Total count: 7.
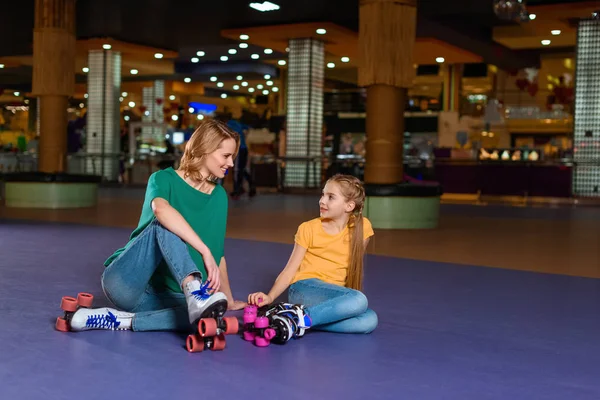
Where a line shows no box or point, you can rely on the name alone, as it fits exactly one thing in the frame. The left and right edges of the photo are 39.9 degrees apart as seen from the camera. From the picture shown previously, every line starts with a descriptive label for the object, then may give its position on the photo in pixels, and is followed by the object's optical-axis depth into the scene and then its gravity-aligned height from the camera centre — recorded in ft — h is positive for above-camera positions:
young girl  10.82 -1.60
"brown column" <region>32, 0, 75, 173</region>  36.83 +3.23
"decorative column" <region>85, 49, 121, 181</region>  70.28 +3.41
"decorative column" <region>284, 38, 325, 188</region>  63.00 +3.20
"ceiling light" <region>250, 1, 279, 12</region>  49.61 +8.61
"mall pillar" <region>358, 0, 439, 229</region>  29.27 +1.42
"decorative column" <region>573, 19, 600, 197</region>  53.16 +3.01
